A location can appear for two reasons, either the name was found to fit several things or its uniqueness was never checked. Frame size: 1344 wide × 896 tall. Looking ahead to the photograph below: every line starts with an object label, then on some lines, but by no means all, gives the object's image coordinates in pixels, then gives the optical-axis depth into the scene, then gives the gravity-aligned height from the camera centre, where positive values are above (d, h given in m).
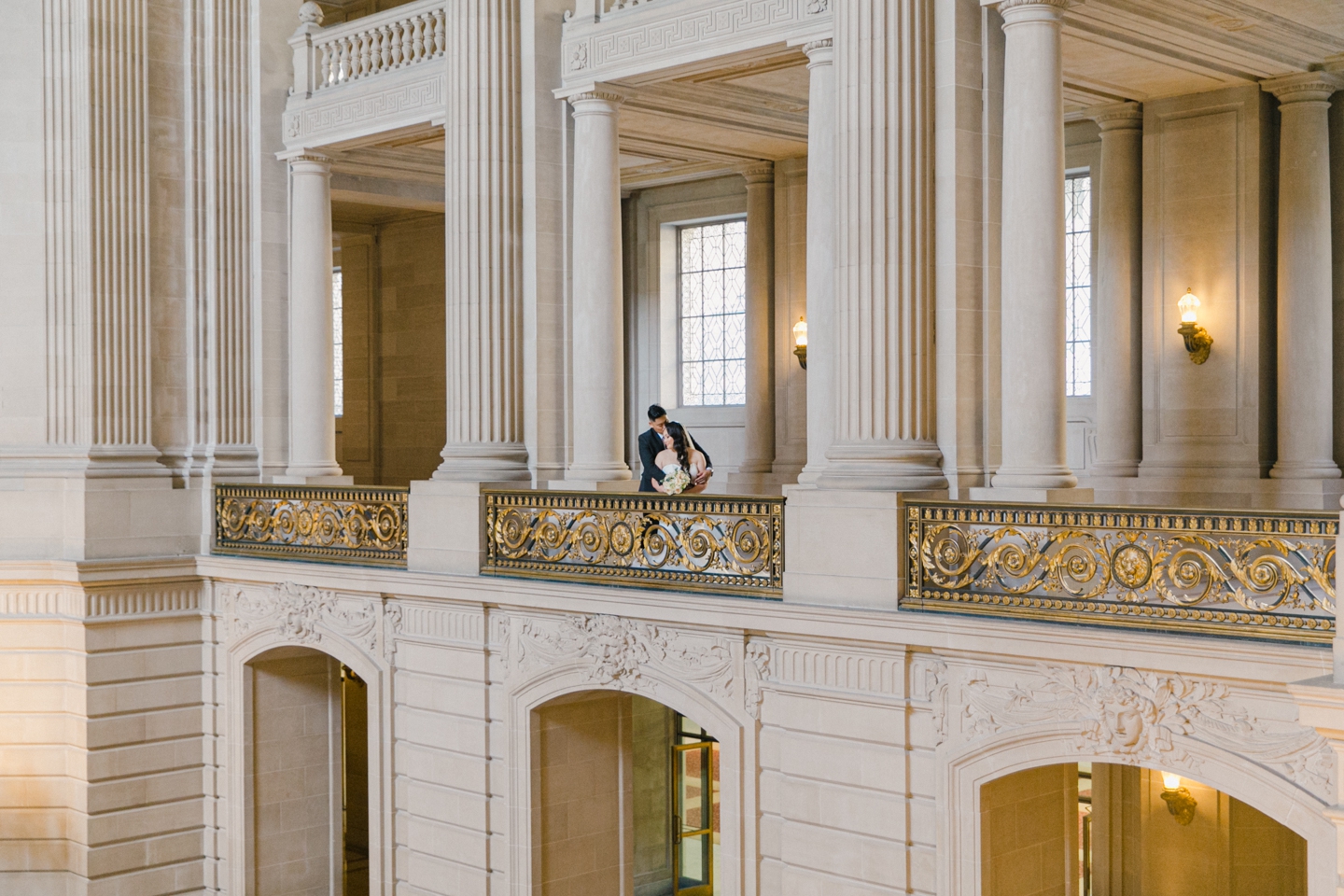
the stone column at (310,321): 15.80 +1.26
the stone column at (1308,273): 13.08 +1.41
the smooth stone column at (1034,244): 9.77 +1.27
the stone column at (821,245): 10.78 +1.41
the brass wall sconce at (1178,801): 13.66 -3.41
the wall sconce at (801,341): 17.25 +1.11
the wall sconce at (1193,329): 13.47 +0.94
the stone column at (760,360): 17.70 +0.91
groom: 12.05 -0.09
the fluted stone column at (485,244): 12.98 +1.72
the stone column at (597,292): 12.64 +1.24
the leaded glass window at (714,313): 18.73 +1.58
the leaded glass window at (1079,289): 14.88 +1.45
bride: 12.00 -0.14
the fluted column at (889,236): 9.97 +1.35
